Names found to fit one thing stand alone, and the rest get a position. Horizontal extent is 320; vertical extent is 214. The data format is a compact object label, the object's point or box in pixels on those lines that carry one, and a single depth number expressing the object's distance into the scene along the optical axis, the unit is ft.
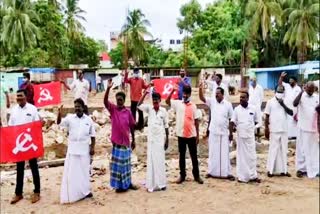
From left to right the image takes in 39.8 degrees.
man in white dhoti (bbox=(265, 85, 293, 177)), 20.45
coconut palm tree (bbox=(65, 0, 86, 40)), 128.98
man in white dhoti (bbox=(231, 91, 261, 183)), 20.83
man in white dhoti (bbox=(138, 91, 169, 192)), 20.26
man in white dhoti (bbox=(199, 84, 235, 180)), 21.43
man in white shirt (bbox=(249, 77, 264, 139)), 31.44
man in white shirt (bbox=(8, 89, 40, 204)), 18.70
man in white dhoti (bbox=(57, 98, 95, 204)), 18.78
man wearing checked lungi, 19.53
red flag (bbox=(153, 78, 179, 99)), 32.65
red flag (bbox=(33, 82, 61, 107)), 39.09
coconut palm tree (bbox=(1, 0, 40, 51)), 92.99
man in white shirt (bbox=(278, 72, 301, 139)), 20.72
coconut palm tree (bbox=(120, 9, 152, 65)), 99.83
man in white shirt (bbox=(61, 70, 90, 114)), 35.50
